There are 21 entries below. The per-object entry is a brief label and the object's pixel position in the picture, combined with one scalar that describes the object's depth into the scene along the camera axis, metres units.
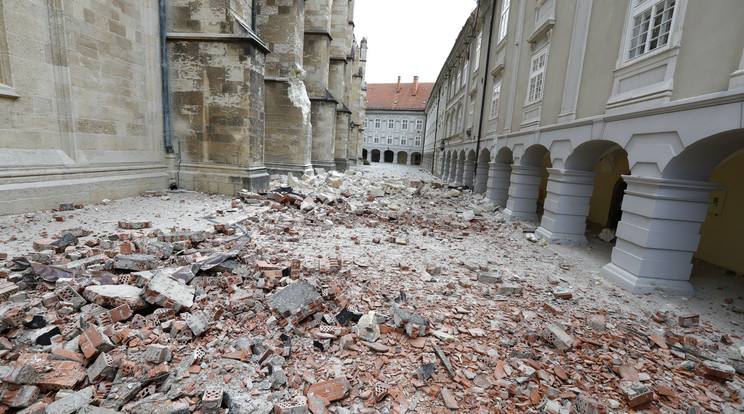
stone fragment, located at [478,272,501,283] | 5.24
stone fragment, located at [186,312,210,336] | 3.06
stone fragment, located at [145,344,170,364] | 2.64
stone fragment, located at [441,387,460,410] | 2.61
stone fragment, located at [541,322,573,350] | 3.46
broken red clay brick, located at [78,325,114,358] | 2.61
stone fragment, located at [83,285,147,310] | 3.27
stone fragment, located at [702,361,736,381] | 3.12
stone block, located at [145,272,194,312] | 3.32
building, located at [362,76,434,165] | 58.81
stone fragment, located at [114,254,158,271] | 4.01
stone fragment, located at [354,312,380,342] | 3.40
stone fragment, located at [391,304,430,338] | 3.50
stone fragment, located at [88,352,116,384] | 2.44
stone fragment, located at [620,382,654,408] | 2.72
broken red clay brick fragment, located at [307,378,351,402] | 2.59
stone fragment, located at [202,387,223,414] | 2.30
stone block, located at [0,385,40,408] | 2.14
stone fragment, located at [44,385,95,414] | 2.10
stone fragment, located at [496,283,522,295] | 4.88
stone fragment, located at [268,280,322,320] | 3.56
